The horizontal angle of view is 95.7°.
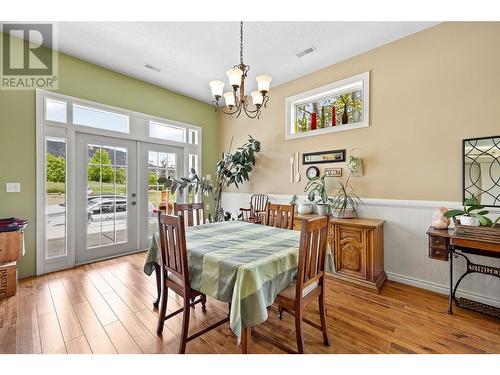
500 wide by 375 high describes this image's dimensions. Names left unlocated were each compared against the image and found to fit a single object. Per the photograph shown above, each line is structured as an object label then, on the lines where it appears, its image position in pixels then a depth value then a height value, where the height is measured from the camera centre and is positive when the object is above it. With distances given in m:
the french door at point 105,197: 3.43 -0.18
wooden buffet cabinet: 2.63 -0.78
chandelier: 2.16 +1.00
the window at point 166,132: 4.21 +1.06
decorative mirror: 2.27 +0.18
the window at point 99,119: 3.36 +1.06
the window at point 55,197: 3.13 -0.16
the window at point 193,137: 4.86 +1.06
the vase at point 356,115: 3.26 +1.03
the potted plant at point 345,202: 3.05 -0.22
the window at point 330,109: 3.18 +1.24
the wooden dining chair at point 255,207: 3.94 -0.40
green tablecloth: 1.33 -0.54
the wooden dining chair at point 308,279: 1.48 -0.66
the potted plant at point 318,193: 3.18 -0.10
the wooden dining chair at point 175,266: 1.56 -0.61
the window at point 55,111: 3.10 +1.05
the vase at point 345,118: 3.37 +1.02
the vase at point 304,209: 3.41 -0.34
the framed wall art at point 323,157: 3.34 +0.46
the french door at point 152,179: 4.06 +0.13
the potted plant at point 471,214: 2.02 -0.26
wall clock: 3.59 +0.23
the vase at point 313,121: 3.71 +1.07
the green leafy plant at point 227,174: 4.25 +0.24
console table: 1.99 -0.60
